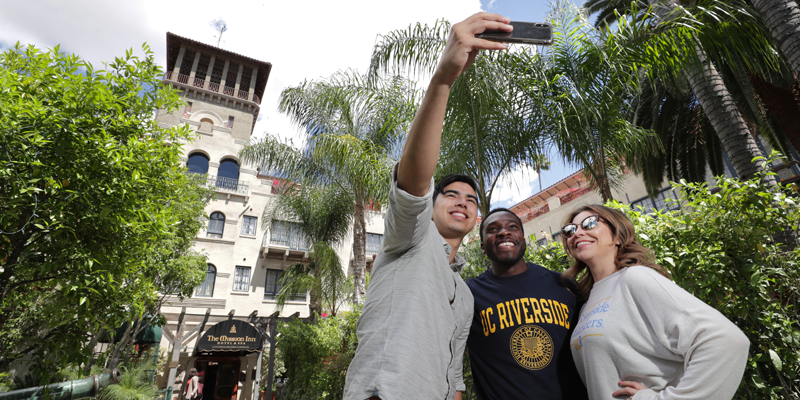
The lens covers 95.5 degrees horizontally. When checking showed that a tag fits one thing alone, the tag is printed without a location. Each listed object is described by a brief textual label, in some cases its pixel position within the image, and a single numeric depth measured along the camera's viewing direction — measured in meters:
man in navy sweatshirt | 1.73
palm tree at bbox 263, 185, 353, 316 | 12.01
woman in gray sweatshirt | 1.22
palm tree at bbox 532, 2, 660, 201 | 4.93
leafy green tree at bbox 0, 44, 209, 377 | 3.12
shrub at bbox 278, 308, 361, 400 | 8.11
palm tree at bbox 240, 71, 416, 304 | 8.74
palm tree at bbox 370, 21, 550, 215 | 5.30
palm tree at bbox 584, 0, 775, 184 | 4.42
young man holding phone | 0.99
